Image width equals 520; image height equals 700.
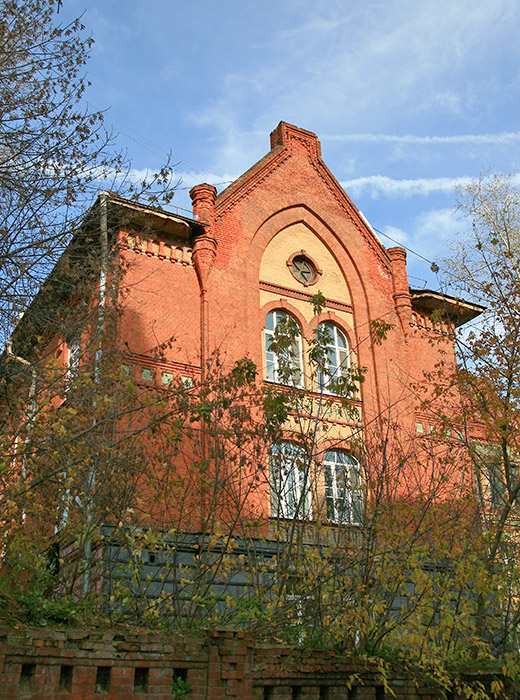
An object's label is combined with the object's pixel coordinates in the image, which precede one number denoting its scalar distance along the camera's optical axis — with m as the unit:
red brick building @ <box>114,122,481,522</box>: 16.98
